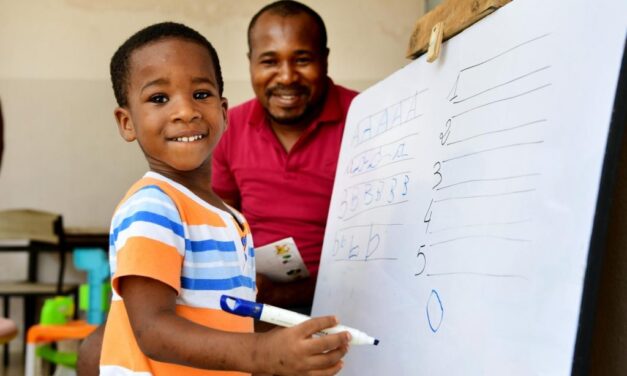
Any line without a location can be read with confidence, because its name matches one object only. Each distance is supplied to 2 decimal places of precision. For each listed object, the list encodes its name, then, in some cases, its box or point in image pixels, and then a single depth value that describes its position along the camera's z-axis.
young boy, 0.82
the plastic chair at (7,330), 1.85
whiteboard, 0.74
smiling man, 1.85
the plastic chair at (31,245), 4.53
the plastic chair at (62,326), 3.13
